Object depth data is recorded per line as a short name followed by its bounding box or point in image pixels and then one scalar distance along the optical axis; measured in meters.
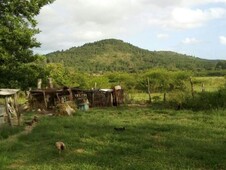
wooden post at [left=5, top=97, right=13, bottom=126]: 11.97
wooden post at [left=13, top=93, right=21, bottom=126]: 12.75
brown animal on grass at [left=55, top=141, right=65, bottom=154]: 7.82
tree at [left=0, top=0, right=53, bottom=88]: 17.21
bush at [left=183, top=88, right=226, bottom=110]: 15.27
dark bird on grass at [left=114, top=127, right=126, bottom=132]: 10.26
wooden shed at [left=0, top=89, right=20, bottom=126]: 12.19
